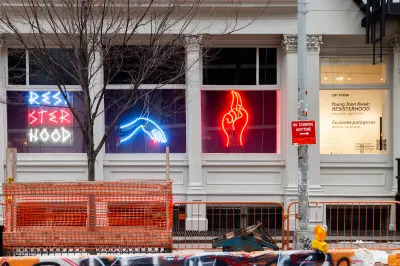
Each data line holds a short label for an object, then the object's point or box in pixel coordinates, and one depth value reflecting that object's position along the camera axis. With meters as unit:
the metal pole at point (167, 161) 10.24
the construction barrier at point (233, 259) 5.55
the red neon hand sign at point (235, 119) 12.25
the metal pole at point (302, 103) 8.09
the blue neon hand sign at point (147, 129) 12.12
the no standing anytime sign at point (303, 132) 7.88
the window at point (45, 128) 12.05
